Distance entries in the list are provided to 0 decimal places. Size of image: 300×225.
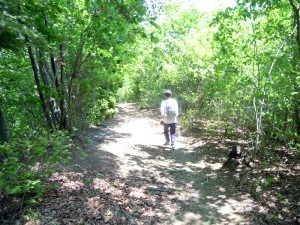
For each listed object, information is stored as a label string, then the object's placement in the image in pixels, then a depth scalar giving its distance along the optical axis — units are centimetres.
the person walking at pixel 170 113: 814
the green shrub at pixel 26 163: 334
